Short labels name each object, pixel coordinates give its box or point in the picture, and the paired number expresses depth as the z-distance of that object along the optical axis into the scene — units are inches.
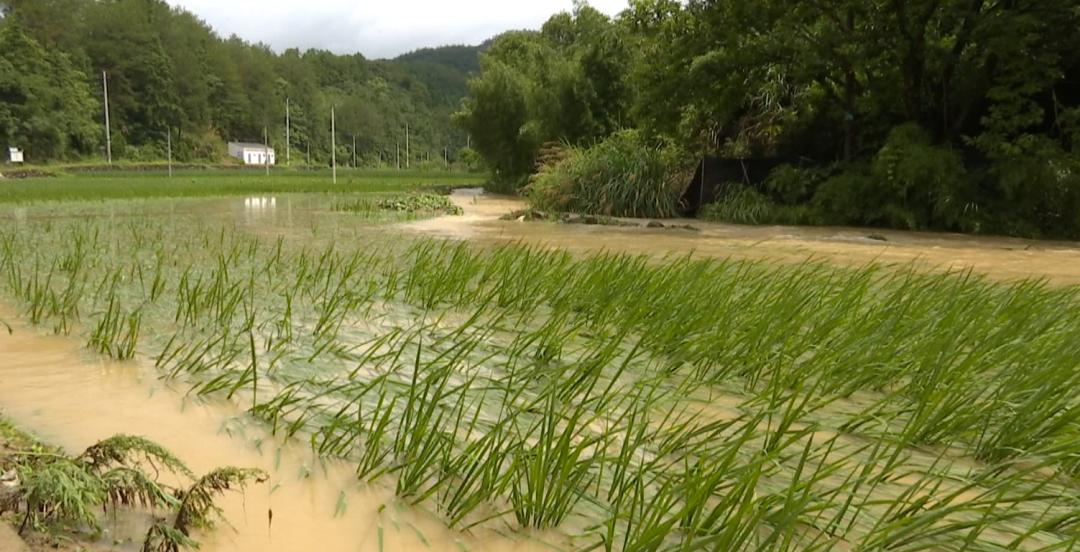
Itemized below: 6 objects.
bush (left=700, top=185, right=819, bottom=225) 530.3
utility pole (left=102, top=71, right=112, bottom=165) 2039.4
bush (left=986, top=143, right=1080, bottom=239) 427.2
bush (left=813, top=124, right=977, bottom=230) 461.7
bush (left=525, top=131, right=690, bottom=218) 602.9
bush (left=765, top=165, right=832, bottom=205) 547.2
